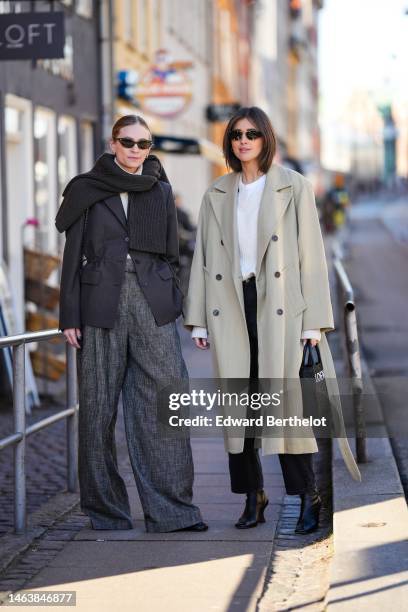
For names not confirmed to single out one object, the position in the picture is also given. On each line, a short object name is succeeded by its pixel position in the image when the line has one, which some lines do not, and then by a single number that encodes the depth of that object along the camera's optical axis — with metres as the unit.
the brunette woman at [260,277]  7.90
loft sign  12.49
